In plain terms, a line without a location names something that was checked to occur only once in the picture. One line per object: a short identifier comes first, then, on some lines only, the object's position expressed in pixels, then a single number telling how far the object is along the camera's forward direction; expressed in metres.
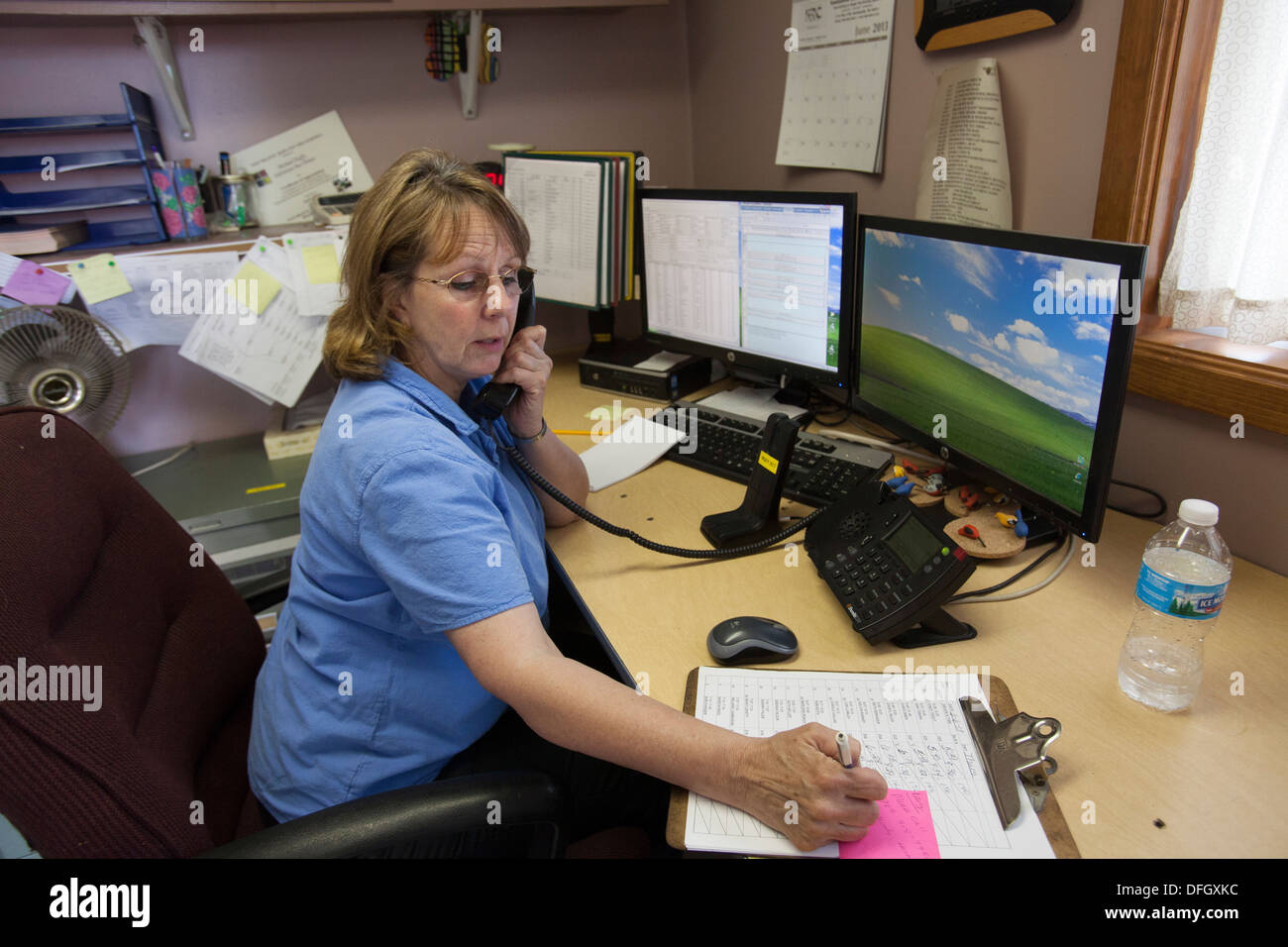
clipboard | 0.66
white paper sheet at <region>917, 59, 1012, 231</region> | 1.24
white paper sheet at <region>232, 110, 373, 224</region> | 1.80
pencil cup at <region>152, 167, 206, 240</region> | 1.63
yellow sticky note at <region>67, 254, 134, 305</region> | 1.54
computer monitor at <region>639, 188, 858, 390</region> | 1.38
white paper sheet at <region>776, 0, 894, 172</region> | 1.50
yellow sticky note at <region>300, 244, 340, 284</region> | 1.69
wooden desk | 0.68
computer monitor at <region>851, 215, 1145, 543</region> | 0.89
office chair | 0.70
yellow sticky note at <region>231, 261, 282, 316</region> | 1.66
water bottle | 0.77
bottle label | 0.76
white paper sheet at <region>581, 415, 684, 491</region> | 1.41
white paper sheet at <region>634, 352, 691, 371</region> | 1.78
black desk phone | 0.89
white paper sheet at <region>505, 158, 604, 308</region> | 1.77
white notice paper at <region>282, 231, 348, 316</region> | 1.68
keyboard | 1.24
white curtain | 0.93
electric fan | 1.47
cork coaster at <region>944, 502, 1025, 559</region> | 1.04
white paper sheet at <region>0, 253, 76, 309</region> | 1.48
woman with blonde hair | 0.78
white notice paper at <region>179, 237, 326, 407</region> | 1.67
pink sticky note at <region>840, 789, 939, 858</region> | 0.67
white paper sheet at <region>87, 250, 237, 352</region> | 1.60
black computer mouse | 0.89
